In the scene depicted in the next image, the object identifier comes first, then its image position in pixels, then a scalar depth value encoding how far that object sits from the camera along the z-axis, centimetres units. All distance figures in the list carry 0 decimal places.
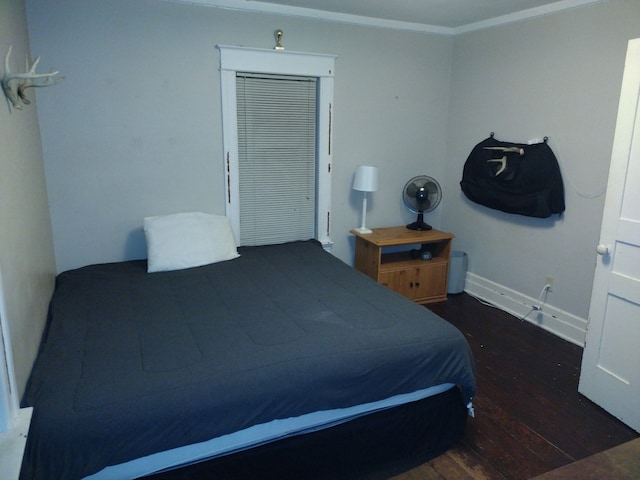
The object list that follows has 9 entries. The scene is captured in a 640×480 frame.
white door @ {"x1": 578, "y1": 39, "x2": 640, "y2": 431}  216
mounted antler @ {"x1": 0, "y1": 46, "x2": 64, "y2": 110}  179
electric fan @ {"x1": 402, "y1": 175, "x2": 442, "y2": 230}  389
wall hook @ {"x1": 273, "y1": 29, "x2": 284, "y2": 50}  331
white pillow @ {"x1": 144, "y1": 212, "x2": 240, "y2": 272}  293
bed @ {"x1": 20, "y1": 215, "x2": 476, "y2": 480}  150
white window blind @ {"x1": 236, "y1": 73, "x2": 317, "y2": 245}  342
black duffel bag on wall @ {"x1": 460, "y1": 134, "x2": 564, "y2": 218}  319
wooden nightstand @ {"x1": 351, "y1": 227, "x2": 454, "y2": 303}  367
